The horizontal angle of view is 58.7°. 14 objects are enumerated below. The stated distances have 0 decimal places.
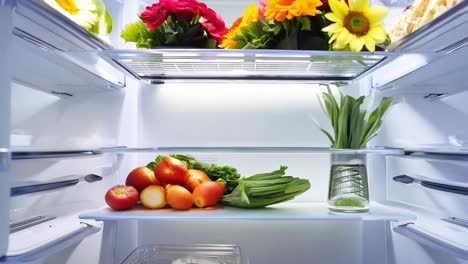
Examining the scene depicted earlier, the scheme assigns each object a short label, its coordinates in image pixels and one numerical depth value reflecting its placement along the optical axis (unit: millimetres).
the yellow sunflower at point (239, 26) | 1067
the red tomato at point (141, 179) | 1096
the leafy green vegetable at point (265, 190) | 1062
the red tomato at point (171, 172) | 1066
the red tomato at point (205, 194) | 1052
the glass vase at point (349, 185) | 1018
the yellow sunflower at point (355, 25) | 979
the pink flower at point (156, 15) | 1034
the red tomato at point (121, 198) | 1034
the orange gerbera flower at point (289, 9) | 987
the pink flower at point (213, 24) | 1081
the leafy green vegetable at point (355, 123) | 1033
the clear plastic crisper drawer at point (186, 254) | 1133
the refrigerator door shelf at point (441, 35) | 748
